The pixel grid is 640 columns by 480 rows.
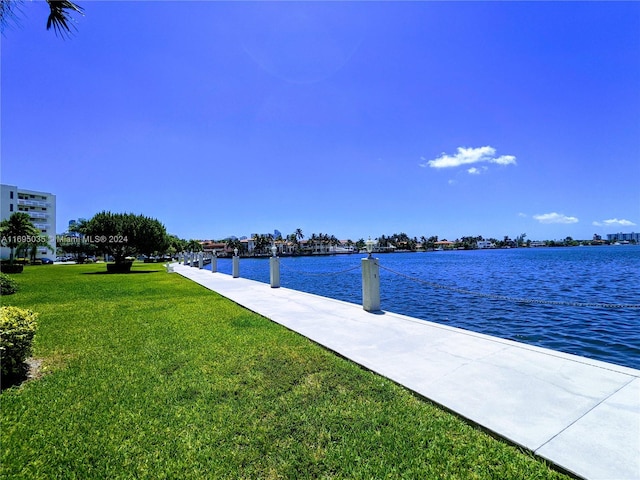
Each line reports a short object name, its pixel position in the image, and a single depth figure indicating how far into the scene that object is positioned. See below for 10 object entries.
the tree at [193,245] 115.81
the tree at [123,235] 31.55
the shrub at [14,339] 4.13
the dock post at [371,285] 8.05
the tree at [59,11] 5.36
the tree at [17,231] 37.22
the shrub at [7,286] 12.95
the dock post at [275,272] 13.70
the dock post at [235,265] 18.92
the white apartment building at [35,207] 62.44
